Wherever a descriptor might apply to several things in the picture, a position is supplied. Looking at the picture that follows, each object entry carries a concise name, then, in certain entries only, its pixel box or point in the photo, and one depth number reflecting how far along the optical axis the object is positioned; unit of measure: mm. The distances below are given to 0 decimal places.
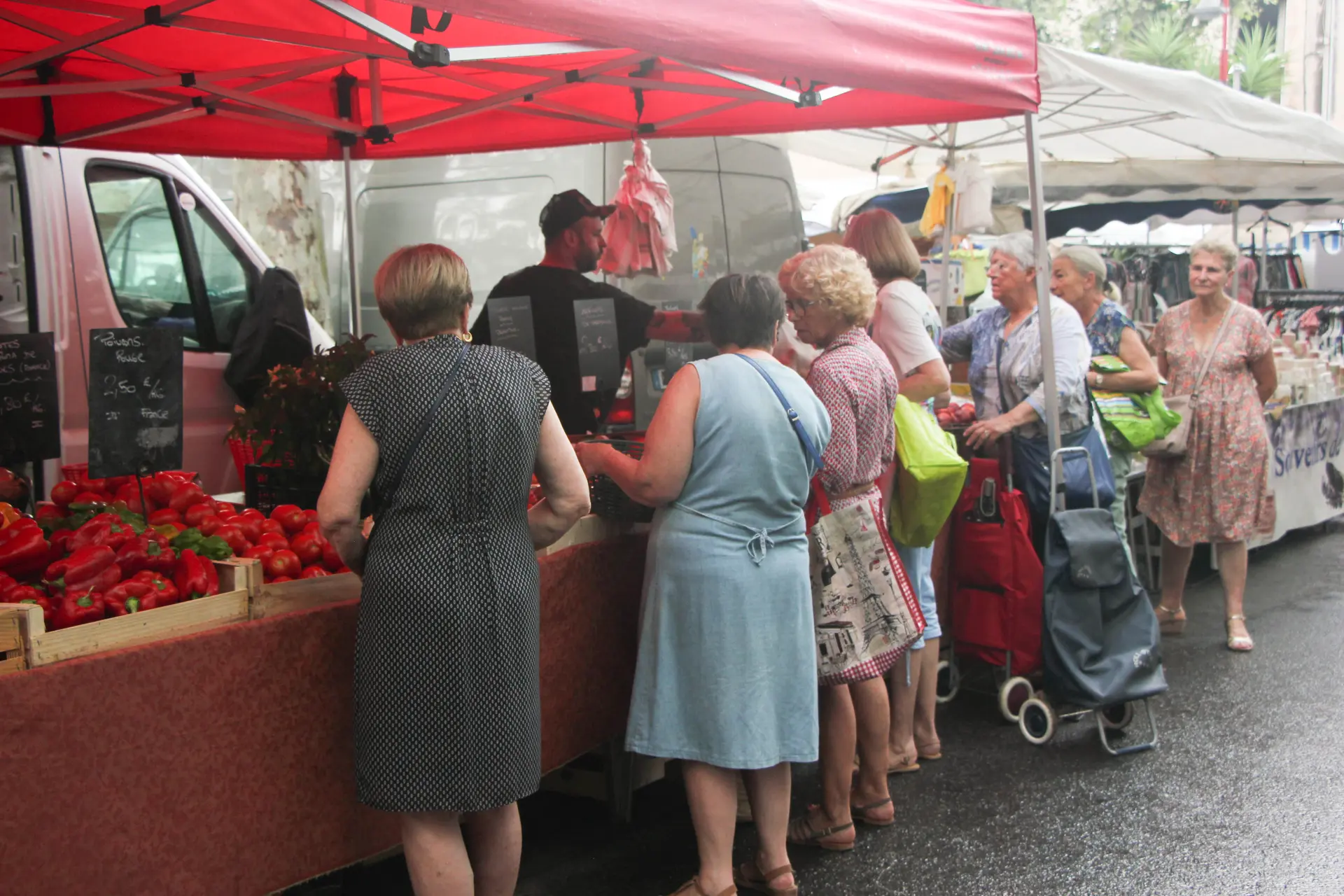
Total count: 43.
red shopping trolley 4969
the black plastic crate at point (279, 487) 3875
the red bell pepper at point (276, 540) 3227
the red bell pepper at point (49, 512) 3306
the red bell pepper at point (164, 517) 3314
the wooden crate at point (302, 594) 2828
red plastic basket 4703
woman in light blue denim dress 3246
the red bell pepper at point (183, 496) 3488
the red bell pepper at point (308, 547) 3260
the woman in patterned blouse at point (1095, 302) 5961
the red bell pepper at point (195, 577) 2773
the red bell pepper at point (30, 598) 2574
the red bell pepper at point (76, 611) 2536
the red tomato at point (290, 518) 3461
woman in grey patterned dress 2633
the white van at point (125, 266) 5066
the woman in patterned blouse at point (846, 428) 3727
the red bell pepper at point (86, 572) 2668
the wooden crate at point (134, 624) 2369
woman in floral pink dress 6359
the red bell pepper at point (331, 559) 3311
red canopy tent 3416
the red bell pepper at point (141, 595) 2623
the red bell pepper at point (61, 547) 2898
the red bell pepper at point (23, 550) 2750
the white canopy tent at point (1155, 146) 7145
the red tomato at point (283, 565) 3107
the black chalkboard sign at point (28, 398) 3338
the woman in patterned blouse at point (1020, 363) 5031
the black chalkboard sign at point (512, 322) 4680
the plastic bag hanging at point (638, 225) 5320
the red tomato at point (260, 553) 3119
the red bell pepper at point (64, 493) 3502
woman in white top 4492
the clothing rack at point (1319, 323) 12297
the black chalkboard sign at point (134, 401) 3010
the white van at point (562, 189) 6684
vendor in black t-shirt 4812
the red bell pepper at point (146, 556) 2785
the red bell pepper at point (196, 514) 3350
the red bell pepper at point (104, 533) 2852
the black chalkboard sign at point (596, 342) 4781
